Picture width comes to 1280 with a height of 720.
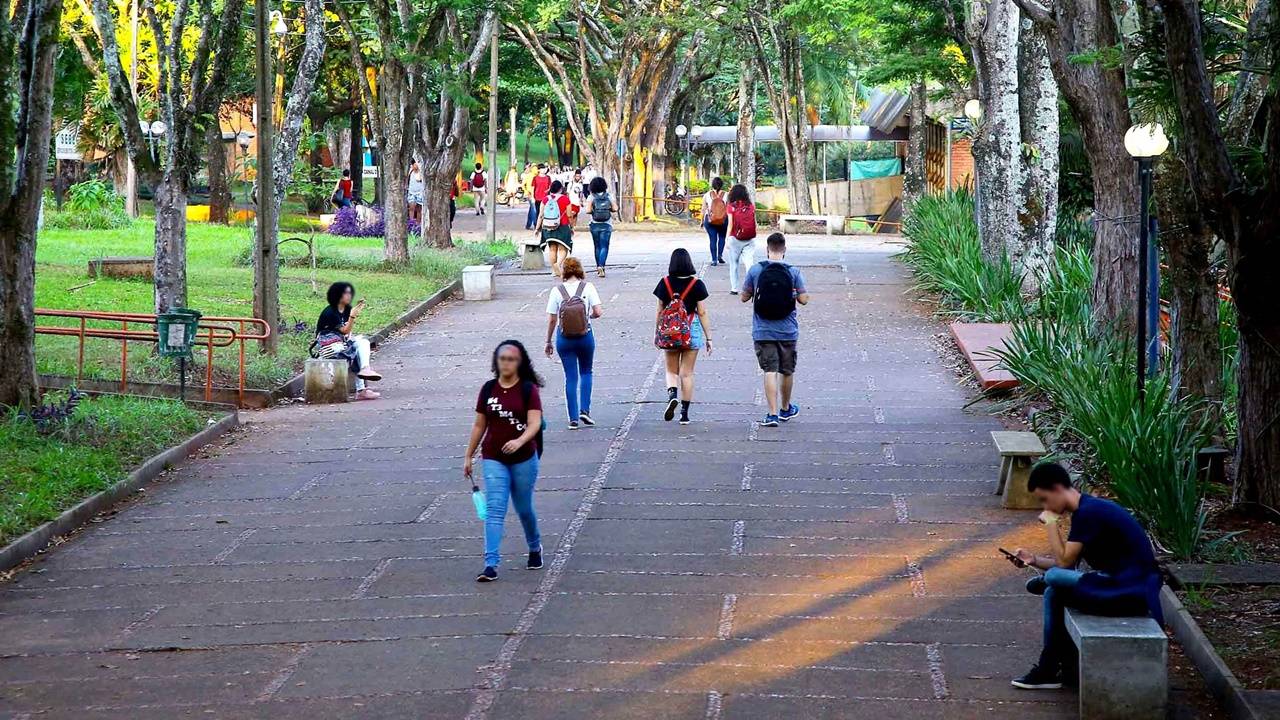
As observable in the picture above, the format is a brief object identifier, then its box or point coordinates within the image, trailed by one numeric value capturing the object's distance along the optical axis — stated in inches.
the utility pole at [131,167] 1402.6
